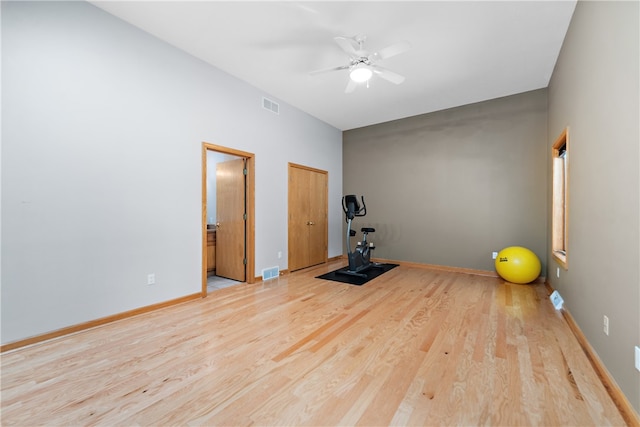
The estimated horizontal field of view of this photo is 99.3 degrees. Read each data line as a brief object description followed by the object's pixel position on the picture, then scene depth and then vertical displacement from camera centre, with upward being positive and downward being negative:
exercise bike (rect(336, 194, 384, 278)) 5.03 -0.81
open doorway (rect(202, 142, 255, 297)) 4.54 -0.24
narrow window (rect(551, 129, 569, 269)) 3.91 +0.13
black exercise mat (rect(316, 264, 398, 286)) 4.59 -1.18
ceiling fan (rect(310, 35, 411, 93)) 2.88 +1.73
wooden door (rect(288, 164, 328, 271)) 5.45 -0.13
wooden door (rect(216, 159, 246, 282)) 4.62 -0.15
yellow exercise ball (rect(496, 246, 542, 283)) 4.28 -0.87
